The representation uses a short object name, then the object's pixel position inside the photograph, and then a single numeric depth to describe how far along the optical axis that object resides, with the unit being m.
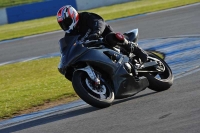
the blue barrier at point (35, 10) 62.62
